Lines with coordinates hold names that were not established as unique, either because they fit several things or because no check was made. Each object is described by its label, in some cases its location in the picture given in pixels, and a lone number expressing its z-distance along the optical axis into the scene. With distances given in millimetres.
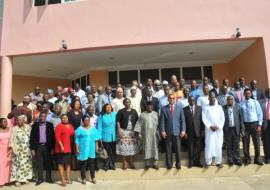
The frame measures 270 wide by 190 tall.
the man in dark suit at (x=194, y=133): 5186
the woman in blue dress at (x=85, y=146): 4918
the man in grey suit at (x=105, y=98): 5979
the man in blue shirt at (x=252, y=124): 5148
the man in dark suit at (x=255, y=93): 5784
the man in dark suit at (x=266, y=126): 5207
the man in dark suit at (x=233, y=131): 5110
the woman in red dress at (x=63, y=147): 4872
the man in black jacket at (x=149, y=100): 5589
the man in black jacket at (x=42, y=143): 5026
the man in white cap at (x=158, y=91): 5963
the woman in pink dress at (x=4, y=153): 5031
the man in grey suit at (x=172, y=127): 5113
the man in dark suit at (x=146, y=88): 5827
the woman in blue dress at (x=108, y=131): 5210
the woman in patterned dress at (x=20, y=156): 5026
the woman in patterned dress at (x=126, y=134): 5207
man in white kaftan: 5069
